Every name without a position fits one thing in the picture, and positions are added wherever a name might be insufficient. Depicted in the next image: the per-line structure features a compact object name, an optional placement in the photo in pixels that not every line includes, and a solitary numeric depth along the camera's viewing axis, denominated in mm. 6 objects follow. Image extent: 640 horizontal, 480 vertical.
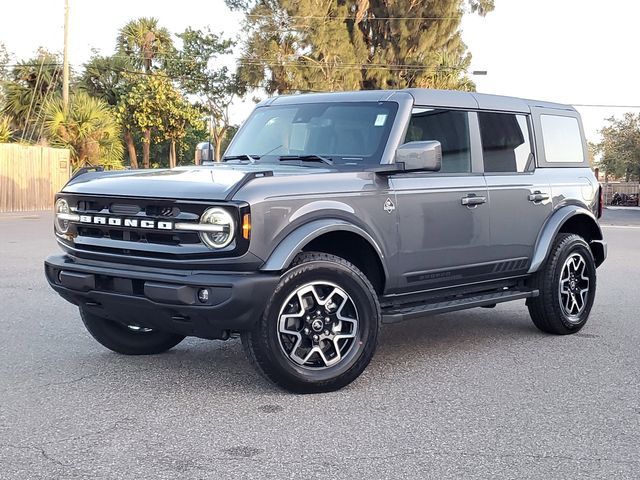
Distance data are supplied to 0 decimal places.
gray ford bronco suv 4898
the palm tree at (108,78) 35938
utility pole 30494
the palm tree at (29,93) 31969
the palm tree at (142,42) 46906
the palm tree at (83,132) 29656
